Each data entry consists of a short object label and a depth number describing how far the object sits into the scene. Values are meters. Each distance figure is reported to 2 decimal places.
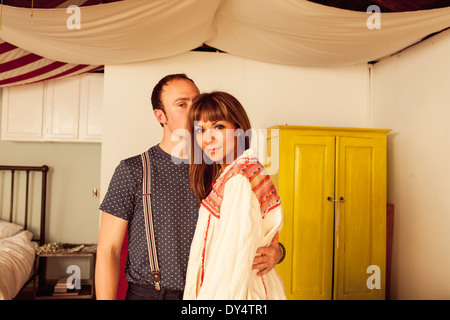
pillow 3.76
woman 0.95
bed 3.81
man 1.17
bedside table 3.67
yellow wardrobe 3.12
